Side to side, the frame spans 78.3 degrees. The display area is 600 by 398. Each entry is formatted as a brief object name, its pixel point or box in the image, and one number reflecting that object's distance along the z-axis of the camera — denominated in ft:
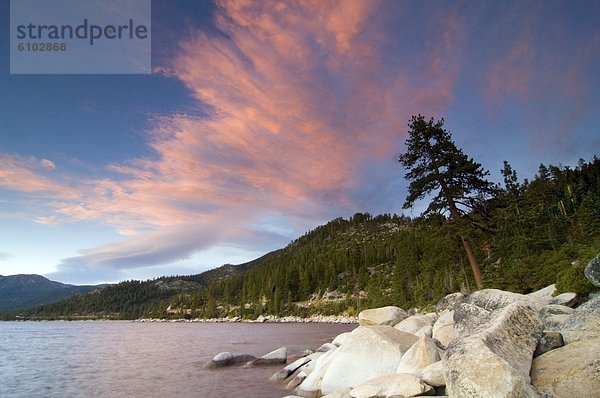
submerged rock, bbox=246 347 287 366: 81.25
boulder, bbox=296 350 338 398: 47.79
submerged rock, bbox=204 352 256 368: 82.94
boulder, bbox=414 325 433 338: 53.11
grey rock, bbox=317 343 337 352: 71.39
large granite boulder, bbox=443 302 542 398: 21.16
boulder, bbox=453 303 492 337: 33.71
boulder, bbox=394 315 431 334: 61.00
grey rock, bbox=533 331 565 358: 28.74
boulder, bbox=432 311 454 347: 44.02
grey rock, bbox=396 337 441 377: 35.58
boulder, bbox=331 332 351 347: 69.44
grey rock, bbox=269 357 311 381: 63.01
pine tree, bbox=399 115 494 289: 90.99
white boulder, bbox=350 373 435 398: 30.55
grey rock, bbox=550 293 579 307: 52.44
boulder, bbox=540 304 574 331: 35.09
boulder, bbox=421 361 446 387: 31.19
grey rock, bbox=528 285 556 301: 69.07
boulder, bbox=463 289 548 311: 36.99
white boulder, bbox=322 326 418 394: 42.19
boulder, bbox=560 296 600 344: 29.68
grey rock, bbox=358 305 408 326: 71.46
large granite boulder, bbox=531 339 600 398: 22.90
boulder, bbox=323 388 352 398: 34.82
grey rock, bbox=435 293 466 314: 65.67
